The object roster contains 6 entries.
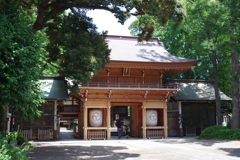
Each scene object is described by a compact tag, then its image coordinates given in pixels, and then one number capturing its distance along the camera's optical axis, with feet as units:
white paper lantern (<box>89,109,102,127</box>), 69.36
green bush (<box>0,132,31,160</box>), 22.72
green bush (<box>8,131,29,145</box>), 52.75
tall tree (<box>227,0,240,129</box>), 58.29
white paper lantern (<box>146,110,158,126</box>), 73.26
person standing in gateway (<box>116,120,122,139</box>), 71.99
